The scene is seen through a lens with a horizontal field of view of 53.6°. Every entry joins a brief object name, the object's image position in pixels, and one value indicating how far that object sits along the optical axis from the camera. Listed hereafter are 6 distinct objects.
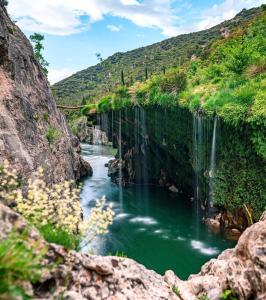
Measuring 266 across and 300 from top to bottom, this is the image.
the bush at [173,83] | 23.82
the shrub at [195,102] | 20.51
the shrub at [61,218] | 4.12
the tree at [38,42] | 30.64
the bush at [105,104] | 33.14
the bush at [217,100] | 18.22
